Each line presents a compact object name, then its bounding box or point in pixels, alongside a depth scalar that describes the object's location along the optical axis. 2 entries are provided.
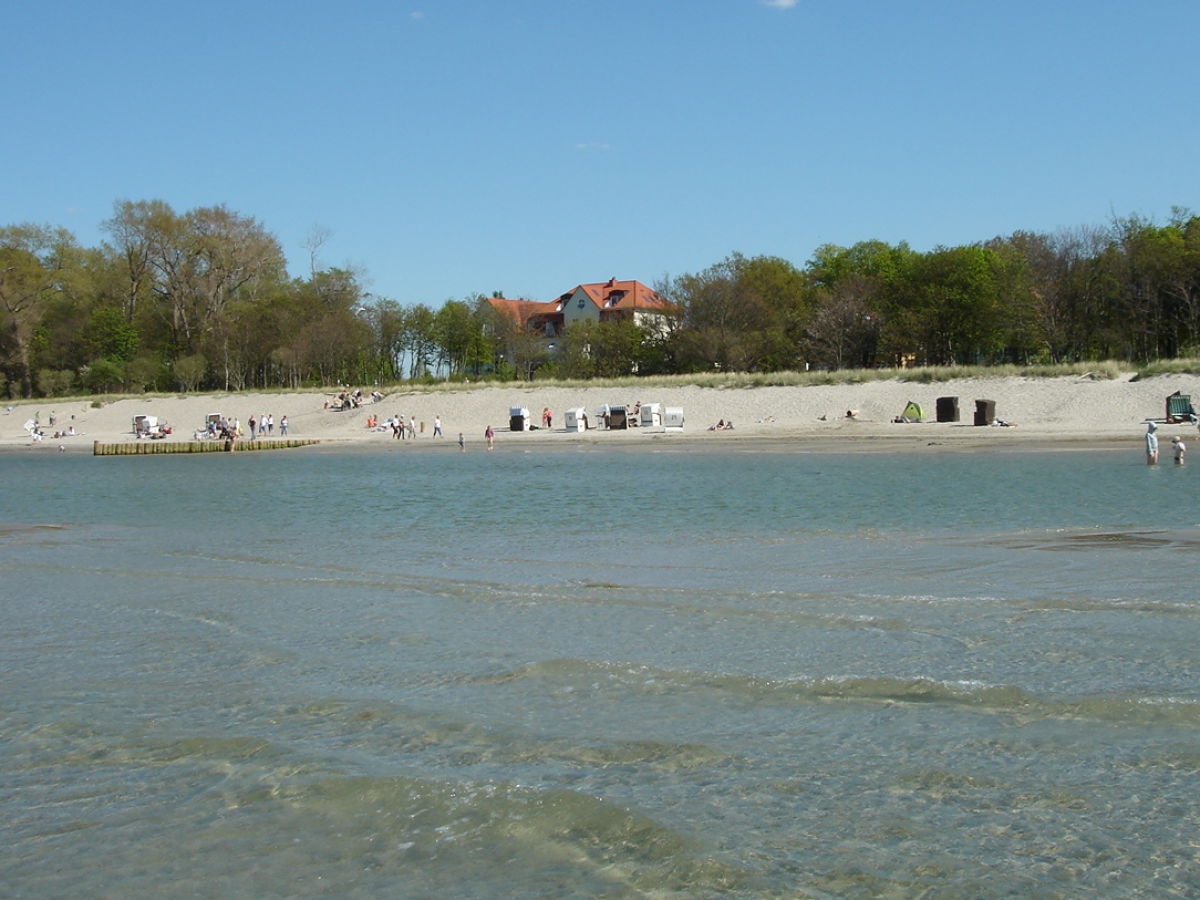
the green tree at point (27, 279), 85.25
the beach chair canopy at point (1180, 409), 42.99
